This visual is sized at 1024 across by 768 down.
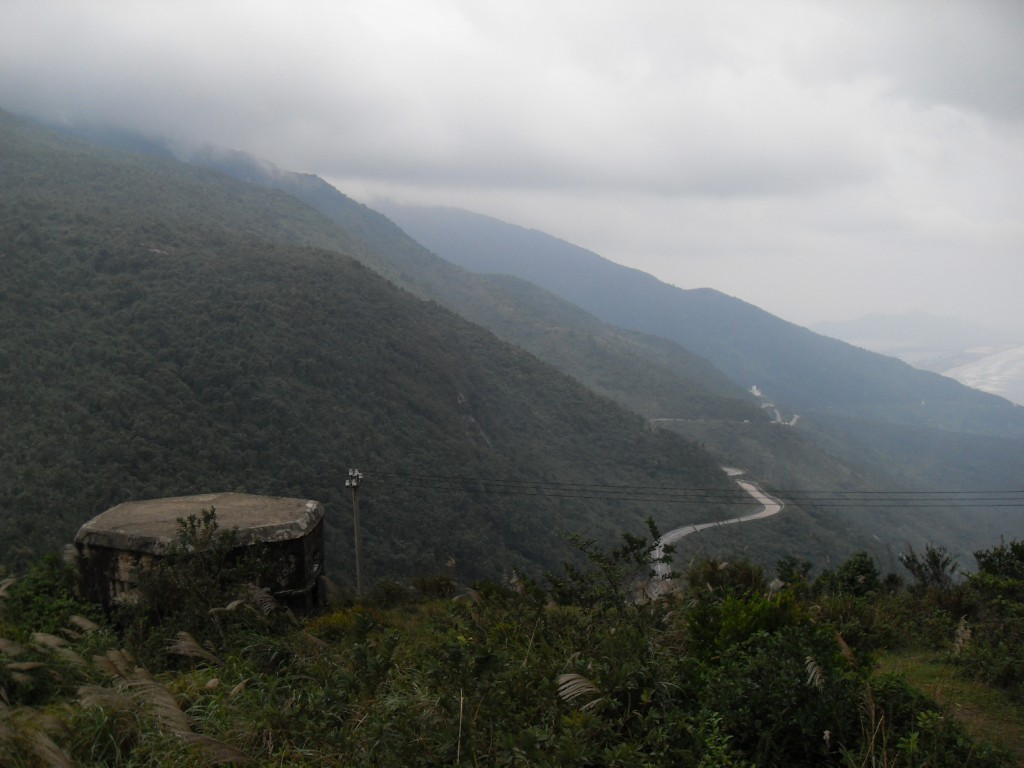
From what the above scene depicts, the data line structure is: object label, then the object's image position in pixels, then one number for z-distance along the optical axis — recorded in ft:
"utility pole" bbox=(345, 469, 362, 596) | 58.90
